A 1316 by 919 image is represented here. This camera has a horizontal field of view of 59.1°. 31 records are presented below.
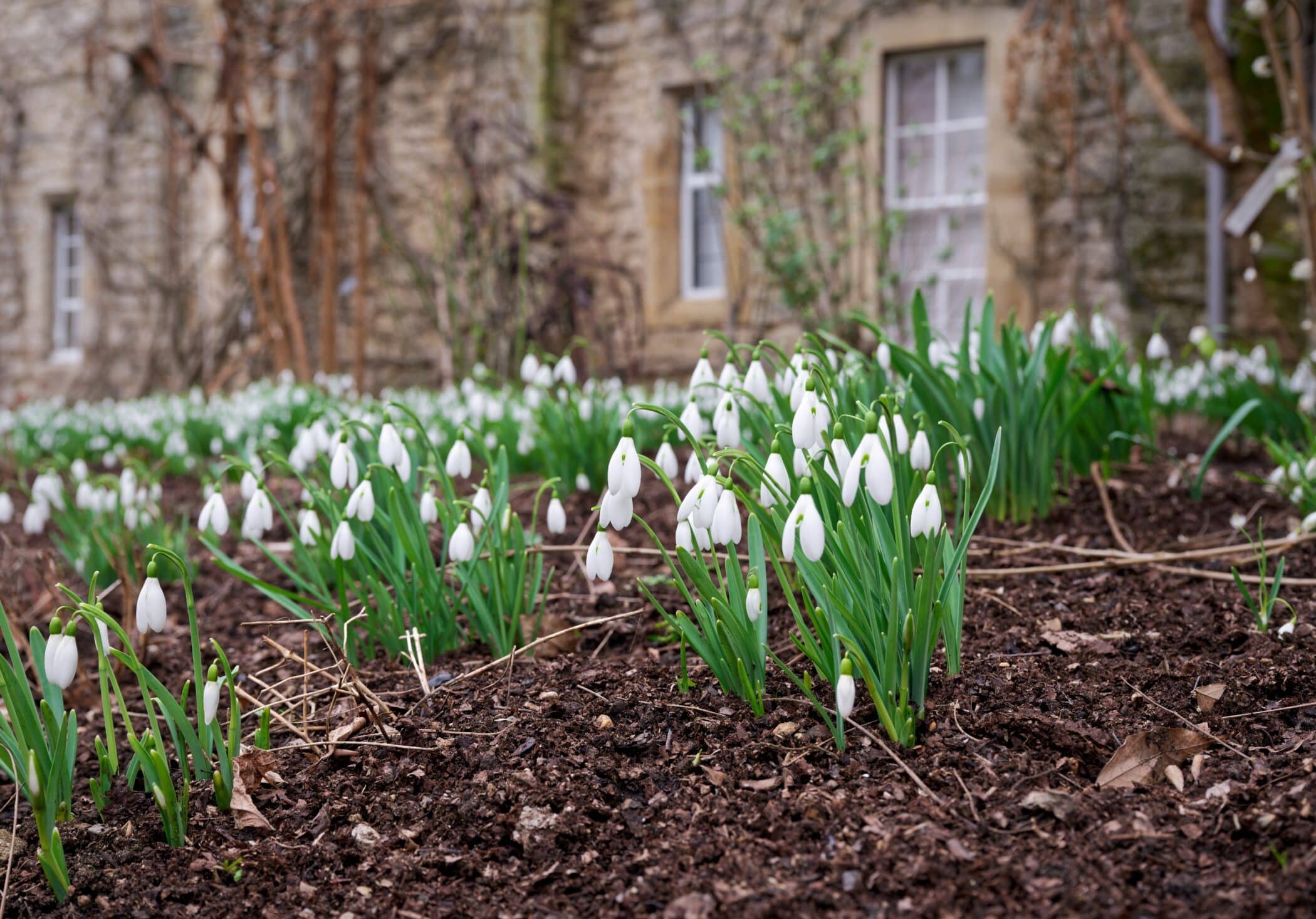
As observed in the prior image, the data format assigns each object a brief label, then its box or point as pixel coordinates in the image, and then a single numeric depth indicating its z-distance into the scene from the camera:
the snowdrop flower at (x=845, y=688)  1.58
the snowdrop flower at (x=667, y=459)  2.13
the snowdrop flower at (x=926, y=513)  1.60
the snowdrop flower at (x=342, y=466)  2.16
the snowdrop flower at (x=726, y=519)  1.55
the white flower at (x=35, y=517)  3.53
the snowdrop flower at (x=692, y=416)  2.05
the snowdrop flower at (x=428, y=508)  2.32
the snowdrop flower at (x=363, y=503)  2.07
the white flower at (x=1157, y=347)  3.75
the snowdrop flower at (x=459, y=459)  2.34
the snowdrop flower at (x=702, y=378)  2.12
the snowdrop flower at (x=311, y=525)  2.35
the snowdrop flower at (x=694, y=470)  2.08
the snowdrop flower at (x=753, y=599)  1.69
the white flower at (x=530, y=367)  3.66
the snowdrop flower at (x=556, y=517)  2.30
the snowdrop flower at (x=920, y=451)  1.80
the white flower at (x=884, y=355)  2.77
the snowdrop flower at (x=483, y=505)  2.21
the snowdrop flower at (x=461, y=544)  2.14
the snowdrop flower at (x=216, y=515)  2.15
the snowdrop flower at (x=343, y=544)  2.13
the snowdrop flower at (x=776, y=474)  1.68
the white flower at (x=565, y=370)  3.59
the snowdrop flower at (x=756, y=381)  2.11
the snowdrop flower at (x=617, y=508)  1.68
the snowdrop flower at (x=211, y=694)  1.68
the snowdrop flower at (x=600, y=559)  1.79
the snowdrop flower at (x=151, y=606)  1.67
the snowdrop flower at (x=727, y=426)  1.99
